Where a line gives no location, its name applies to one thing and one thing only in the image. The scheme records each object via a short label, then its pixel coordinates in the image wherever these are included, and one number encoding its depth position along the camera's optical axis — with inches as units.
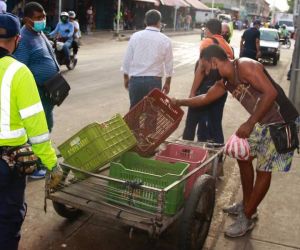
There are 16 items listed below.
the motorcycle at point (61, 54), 543.6
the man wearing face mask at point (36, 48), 196.1
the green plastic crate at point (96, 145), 156.8
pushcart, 136.7
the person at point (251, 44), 565.0
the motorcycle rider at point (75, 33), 580.8
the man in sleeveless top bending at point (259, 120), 158.7
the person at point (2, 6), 285.0
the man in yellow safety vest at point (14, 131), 110.3
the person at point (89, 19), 1156.0
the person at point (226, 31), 295.0
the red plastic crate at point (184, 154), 176.7
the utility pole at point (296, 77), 384.2
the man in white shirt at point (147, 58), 231.1
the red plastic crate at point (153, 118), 196.0
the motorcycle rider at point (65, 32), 558.9
